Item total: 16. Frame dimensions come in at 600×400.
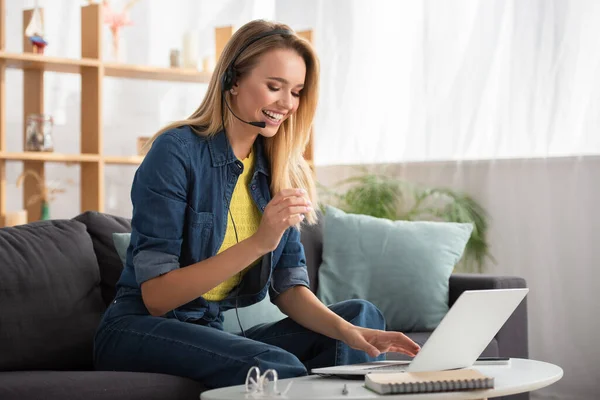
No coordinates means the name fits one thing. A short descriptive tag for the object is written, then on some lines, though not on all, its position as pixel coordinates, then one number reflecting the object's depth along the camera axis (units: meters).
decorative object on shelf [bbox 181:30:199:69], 4.52
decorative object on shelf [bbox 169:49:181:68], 4.51
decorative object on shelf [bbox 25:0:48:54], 4.11
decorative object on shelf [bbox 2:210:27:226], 3.94
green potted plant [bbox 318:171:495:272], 3.74
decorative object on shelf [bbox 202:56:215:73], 4.55
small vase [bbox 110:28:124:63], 4.44
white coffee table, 1.45
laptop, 1.58
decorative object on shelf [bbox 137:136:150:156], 4.59
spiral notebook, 1.46
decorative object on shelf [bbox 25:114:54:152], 4.15
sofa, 1.92
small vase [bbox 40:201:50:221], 4.21
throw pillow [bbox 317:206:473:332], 2.87
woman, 1.88
